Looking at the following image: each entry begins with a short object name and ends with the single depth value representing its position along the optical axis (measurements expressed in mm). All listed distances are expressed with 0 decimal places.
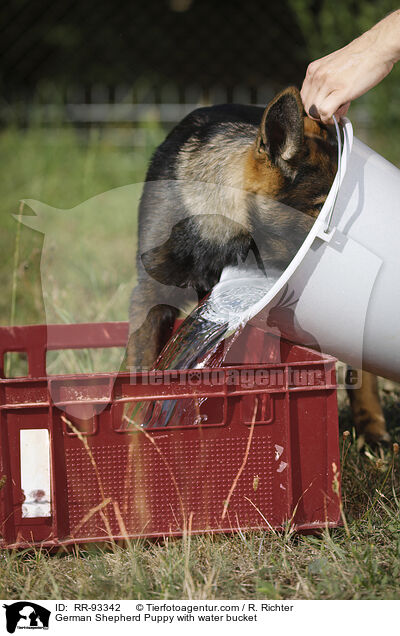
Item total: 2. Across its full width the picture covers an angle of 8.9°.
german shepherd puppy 3251
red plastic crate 3030
